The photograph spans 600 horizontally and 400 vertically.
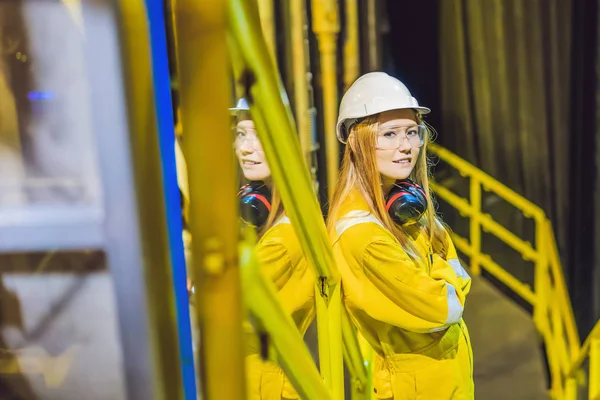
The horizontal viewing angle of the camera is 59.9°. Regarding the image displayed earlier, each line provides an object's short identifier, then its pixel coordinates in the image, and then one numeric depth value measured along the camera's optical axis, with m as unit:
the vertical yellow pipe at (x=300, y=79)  1.46
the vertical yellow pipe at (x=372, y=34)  1.66
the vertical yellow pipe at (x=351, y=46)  1.53
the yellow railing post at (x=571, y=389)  1.97
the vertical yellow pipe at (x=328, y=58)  1.44
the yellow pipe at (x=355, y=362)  1.30
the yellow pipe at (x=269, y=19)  1.37
